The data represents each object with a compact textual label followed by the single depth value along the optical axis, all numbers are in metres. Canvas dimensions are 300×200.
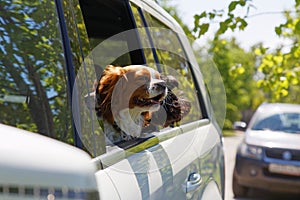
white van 0.87
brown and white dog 2.01
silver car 6.93
